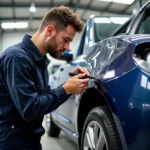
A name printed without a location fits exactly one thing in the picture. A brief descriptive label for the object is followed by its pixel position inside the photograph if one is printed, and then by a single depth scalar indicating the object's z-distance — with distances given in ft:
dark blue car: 4.23
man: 4.27
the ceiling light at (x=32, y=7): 35.08
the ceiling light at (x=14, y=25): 45.50
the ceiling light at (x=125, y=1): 36.70
